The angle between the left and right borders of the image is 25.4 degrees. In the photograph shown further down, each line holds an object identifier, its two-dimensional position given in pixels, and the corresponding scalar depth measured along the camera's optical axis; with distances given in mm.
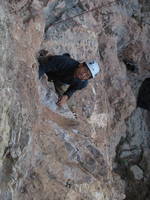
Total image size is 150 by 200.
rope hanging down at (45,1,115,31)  8664
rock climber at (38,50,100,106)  6199
